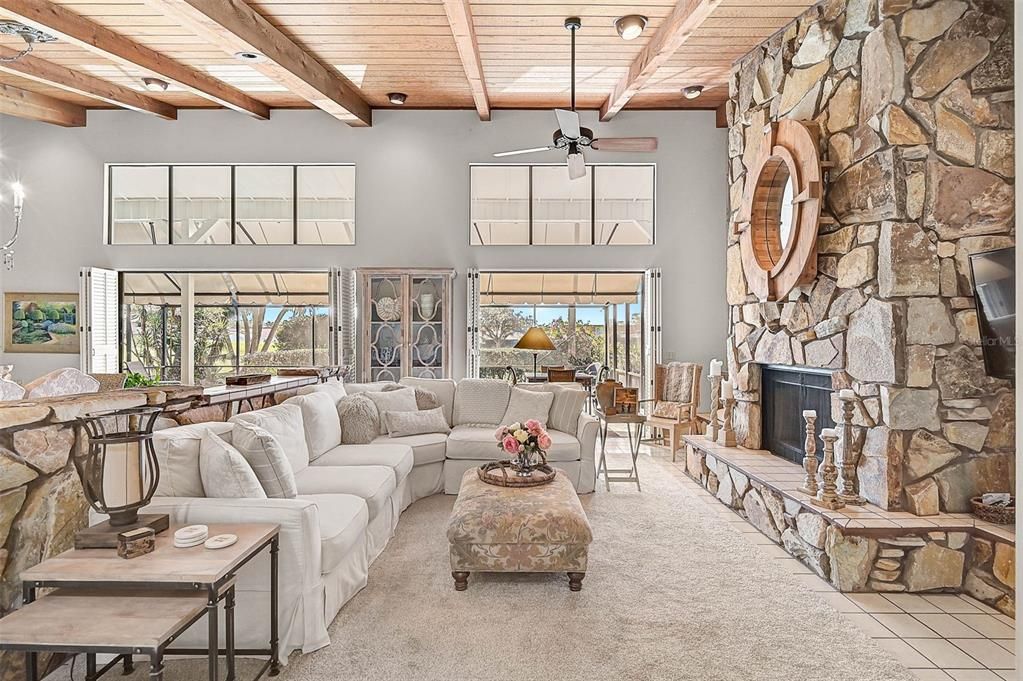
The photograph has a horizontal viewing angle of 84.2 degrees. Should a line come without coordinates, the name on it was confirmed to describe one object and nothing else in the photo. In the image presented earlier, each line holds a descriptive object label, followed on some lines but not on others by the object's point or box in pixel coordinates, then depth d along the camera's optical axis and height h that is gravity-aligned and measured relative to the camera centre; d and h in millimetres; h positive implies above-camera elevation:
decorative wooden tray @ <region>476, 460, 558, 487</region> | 3408 -894
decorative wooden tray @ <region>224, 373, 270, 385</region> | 4215 -387
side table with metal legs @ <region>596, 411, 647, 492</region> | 4727 -1170
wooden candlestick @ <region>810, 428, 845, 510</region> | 3277 -891
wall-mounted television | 2873 +133
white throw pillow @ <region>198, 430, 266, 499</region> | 2527 -648
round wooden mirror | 3762 +888
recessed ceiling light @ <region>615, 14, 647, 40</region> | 4441 +2427
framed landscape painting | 6852 +48
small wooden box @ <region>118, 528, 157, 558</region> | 2004 -766
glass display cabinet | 6734 +133
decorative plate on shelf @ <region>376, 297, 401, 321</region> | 6746 +253
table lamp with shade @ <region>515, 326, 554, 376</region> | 6707 -123
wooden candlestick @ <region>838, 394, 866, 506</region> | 3424 -765
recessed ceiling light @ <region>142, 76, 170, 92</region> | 5898 +2585
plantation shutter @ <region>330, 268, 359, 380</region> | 6738 +119
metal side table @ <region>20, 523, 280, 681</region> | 1859 -816
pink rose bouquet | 3568 -712
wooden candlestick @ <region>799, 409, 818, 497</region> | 3531 -788
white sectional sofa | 2383 -911
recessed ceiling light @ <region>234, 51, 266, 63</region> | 4605 +2243
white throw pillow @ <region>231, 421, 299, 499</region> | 2754 -638
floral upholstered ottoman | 2918 -1096
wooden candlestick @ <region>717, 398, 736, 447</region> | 4993 -875
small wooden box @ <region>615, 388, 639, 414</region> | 4871 -604
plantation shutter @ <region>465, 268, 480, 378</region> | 6867 +67
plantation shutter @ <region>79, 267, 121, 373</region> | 6527 +119
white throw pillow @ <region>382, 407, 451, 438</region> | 4773 -799
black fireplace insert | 4094 -566
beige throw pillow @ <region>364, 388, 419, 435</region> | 4906 -626
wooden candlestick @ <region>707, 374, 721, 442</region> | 5230 -706
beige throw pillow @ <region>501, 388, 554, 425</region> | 5074 -696
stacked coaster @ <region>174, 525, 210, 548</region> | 2104 -778
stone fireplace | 3197 +536
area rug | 2275 -1359
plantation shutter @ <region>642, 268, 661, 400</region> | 6801 +122
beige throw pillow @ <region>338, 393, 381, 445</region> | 4492 -729
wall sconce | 3744 +895
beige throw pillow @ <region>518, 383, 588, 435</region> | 4984 -693
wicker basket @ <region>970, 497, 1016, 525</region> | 2984 -970
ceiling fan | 4404 +1533
